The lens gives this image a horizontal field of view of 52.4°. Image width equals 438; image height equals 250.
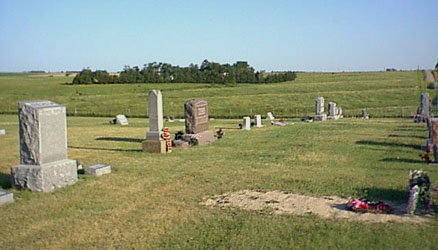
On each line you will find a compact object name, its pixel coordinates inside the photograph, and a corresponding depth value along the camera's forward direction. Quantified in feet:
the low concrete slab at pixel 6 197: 30.02
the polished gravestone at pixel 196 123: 60.90
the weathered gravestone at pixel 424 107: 83.70
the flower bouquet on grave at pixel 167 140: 53.01
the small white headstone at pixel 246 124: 82.58
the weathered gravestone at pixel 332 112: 103.23
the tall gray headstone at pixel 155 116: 58.65
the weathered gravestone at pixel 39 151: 32.99
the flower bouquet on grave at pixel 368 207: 26.30
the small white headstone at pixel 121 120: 100.87
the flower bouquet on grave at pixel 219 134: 66.87
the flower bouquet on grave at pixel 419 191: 25.49
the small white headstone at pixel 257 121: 89.20
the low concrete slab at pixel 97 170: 38.65
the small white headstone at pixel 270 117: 110.52
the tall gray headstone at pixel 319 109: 99.29
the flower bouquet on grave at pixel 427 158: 41.65
